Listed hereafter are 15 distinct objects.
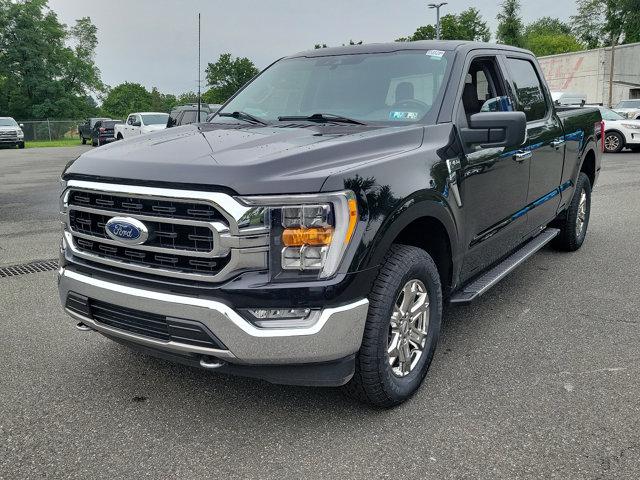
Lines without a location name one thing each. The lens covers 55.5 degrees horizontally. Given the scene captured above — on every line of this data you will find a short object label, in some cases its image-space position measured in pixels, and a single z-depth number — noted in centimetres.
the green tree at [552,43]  8069
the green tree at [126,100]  8794
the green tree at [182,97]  9694
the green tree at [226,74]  8925
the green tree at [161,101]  10201
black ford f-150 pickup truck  254
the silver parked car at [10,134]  3244
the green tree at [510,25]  6462
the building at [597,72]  4116
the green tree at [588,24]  7238
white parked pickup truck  2445
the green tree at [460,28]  6238
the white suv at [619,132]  1838
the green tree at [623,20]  5728
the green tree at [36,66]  5484
